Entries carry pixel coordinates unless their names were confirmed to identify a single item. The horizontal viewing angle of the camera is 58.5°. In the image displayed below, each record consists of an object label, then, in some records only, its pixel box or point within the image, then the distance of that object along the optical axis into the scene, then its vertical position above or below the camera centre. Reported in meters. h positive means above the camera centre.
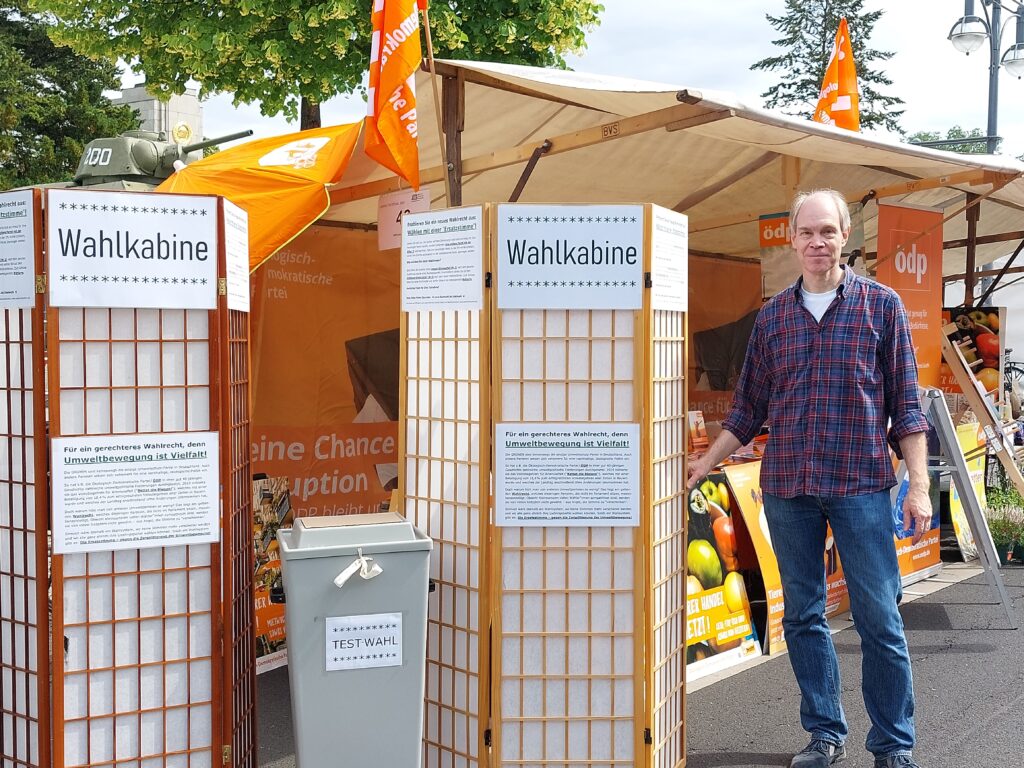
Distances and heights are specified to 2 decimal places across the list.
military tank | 7.33 +1.55
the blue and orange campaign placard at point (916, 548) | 5.80 -1.28
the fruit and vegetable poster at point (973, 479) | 6.41 -0.93
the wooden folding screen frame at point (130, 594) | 2.62 -0.72
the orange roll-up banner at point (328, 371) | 5.57 -0.12
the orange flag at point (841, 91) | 7.30 +2.10
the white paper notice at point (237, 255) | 2.87 +0.32
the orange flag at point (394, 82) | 4.29 +1.28
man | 3.19 -0.35
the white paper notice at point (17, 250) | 2.57 +0.29
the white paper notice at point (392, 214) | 4.92 +0.76
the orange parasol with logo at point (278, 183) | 4.39 +0.84
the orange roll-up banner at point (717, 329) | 8.85 +0.24
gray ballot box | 2.71 -0.87
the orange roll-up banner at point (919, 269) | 5.79 +0.56
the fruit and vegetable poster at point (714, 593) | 4.42 -1.18
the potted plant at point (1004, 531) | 6.76 -1.31
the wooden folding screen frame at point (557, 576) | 2.88 -0.71
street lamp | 11.66 +4.12
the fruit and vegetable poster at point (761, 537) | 4.70 -0.95
